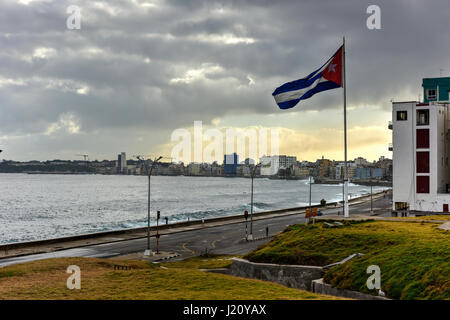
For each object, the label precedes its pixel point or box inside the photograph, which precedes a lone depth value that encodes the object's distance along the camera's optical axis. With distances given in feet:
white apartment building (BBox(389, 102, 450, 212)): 179.22
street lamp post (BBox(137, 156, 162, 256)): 143.00
